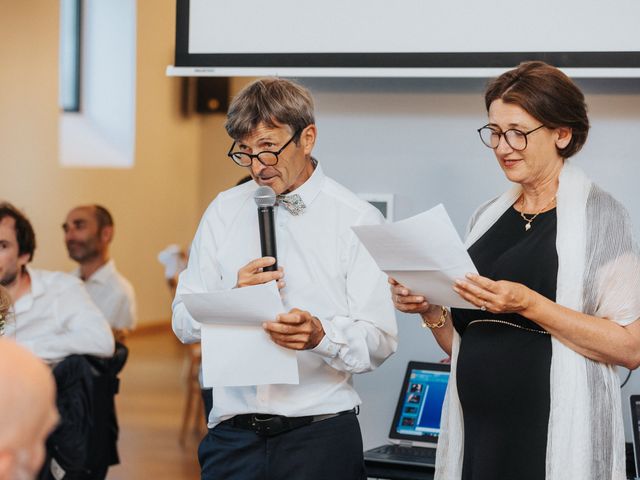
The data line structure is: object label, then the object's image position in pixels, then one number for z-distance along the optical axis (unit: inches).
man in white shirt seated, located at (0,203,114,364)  178.1
